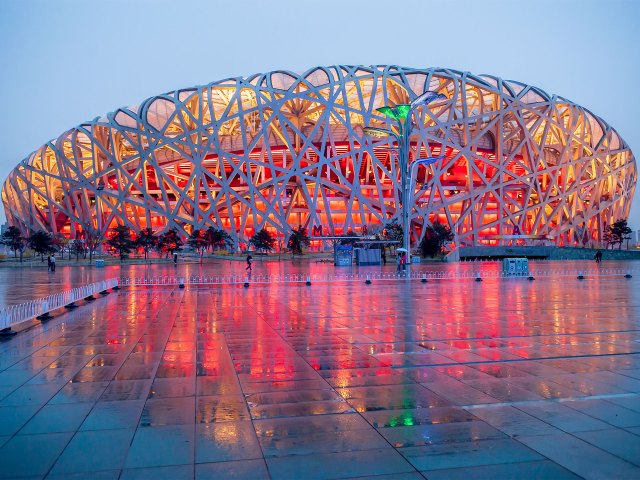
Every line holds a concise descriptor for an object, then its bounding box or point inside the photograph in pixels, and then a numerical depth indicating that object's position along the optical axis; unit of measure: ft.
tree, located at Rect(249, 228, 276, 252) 205.36
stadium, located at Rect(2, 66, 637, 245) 214.07
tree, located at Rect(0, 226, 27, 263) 213.50
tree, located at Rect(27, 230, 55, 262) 197.67
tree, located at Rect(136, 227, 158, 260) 204.78
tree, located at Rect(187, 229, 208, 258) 209.15
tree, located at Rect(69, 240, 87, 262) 205.87
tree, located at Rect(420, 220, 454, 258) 188.55
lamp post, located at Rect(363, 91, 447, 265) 95.38
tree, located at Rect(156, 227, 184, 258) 213.05
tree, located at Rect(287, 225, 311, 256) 202.80
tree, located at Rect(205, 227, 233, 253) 209.77
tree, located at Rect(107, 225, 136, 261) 199.61
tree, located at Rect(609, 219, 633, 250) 231.50
